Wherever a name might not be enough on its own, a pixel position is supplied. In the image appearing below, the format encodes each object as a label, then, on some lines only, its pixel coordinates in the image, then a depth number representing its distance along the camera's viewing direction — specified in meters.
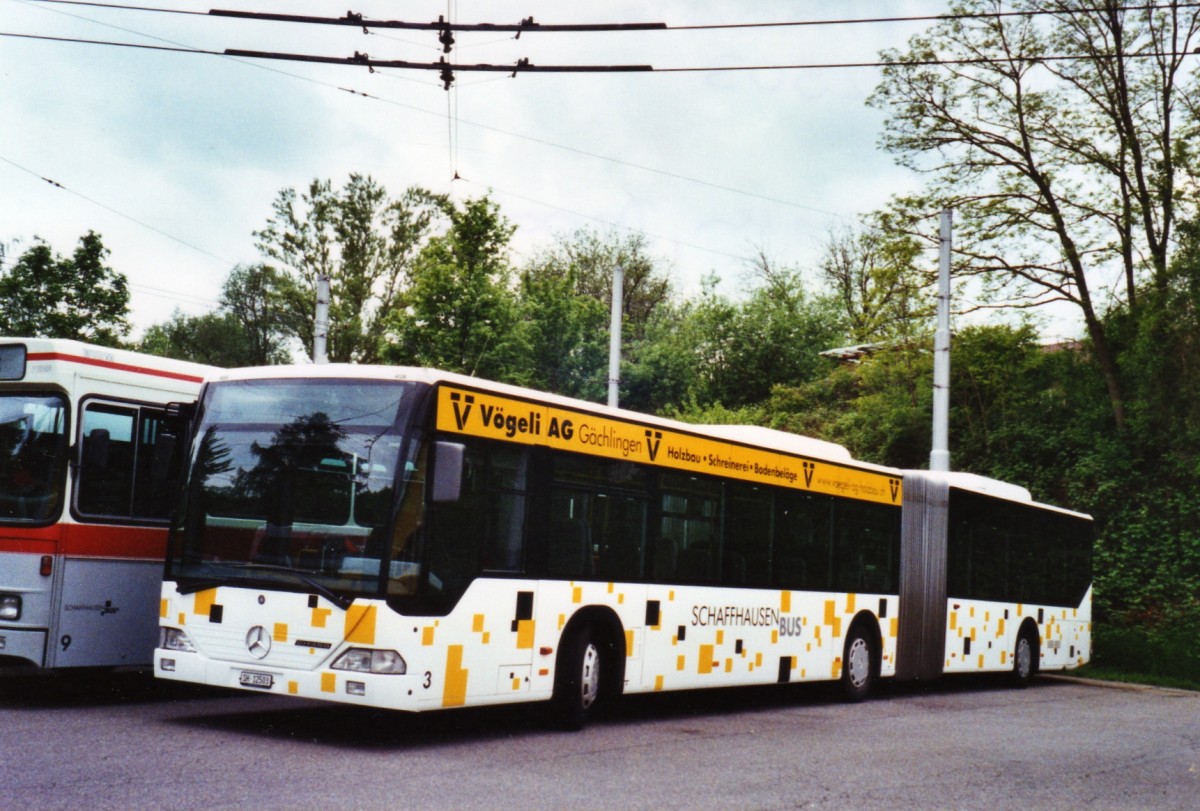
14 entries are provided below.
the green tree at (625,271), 62.12
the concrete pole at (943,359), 22.09
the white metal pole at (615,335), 26.00
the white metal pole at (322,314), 24.44
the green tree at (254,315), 71.69
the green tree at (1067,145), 28.11
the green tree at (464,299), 43.41
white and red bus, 11.22
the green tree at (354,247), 58.88
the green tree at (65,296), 47.81
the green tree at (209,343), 72.88
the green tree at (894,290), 29.48
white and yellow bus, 10.04
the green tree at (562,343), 50.34
